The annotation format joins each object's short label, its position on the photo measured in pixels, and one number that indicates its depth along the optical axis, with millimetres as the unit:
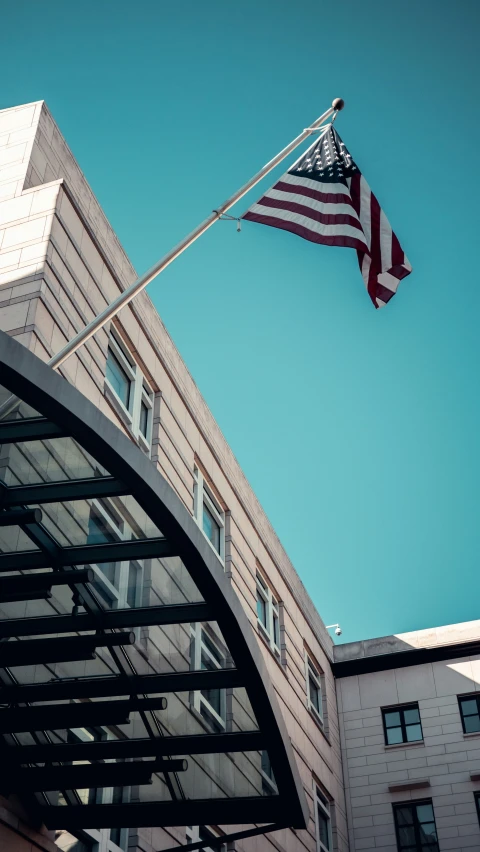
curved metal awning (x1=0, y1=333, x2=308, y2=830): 8852
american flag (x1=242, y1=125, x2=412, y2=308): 13250
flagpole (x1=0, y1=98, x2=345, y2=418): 11758
